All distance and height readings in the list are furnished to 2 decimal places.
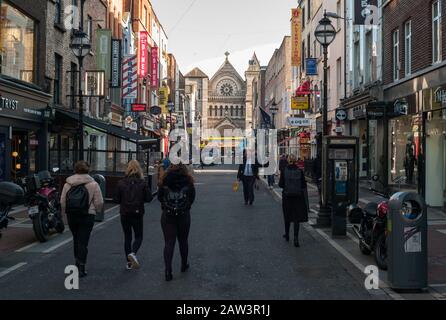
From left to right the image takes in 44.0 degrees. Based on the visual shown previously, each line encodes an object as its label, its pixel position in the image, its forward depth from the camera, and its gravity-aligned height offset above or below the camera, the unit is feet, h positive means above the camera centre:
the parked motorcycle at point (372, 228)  27.91 -3.71
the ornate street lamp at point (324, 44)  43.68 +9.55
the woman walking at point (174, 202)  25.88 -1.97
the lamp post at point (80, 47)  54.29 +11.21
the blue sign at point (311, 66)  113.19 +19.41
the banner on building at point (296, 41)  141.38 +30.79
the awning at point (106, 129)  67.94 +4.01
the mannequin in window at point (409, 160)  59.00 +0.09
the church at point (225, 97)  362.12 +42.41
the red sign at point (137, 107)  118.21 +11.41
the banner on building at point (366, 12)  73.15 +19.90
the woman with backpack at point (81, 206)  26.18 -2.19
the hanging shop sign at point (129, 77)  109.91 +16.77
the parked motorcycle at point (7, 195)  32.01 -2.05
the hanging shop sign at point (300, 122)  106.28 +7.57
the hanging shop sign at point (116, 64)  94.79 +16.87
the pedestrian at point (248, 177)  61.77 -1.85
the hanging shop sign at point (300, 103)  116.70 +12.29
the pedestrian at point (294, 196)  35.42 -2.29
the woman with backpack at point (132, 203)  27.40 -2.13
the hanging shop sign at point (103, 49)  91.30 +18.46
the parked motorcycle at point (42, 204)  35.60 -2.97
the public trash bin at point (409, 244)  22.93 -3.47
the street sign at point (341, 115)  88.17 +7.36
